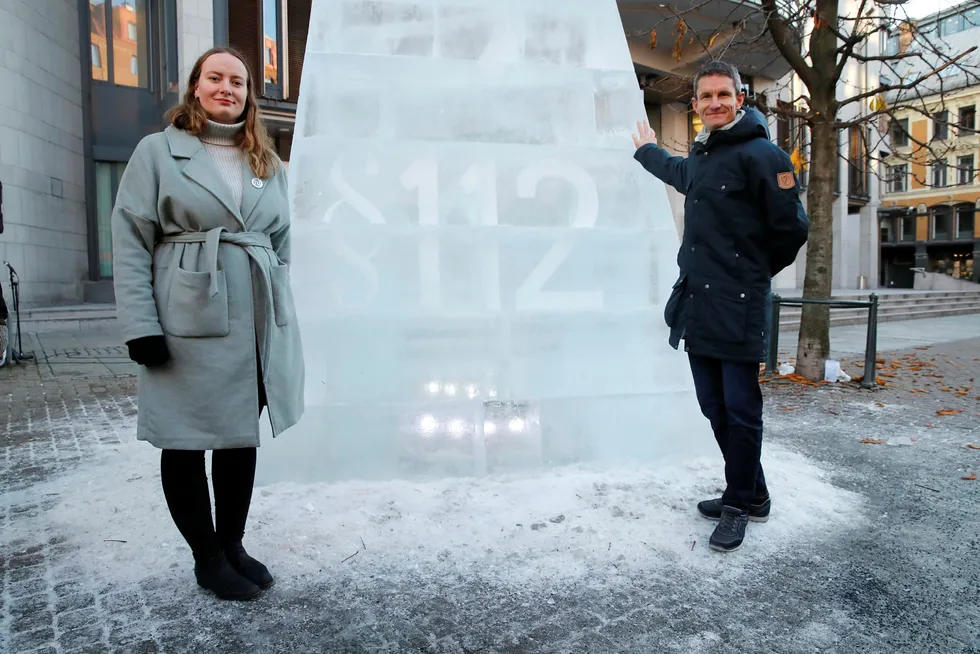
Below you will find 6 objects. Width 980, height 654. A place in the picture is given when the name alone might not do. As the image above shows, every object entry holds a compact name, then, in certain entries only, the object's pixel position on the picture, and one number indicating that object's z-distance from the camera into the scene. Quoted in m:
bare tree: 7.11
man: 2.82
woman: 2.27
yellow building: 40.92
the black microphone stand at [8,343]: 8.20
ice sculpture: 3.66
